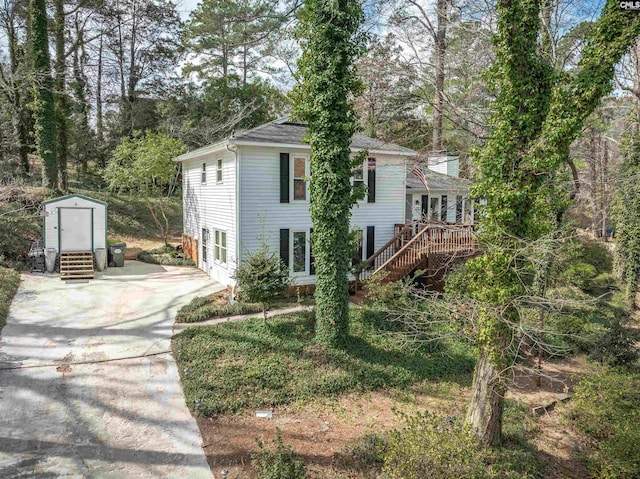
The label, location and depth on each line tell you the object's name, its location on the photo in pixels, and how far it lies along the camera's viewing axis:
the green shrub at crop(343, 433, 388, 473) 6.21
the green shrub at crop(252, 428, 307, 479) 5.55
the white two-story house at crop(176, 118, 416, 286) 13.15
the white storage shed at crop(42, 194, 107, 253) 15.88
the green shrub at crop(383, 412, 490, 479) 4.89
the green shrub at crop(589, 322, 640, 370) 10.23
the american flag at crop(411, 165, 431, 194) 16.08
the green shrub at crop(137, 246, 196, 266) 18.80
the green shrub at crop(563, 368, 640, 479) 6.02
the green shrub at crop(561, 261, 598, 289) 17.08
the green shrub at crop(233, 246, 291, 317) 10.94
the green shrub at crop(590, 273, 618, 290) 17.39
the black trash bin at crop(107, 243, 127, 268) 17.55
